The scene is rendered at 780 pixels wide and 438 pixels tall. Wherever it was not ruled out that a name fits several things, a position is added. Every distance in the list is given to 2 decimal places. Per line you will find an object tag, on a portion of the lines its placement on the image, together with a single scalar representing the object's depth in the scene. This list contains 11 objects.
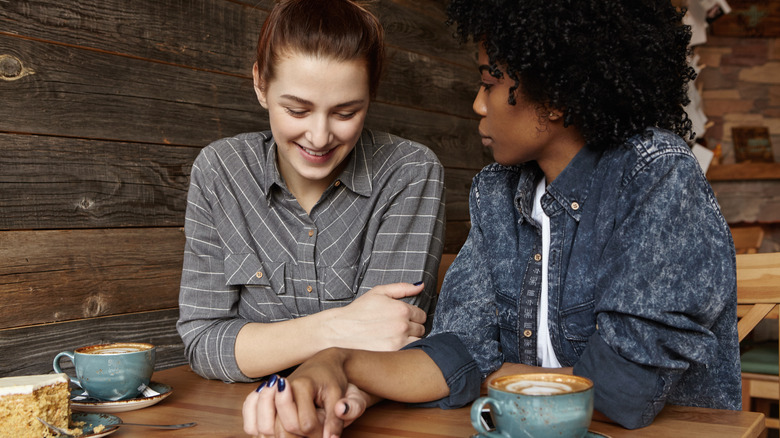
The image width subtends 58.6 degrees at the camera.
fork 0.83
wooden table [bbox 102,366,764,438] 0.85
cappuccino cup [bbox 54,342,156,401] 0.95
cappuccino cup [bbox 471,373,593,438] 0.69
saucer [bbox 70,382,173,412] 0.95
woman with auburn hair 1.18
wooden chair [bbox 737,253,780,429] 1.27
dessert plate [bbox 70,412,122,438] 0.84
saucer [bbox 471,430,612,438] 0.77
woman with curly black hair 0.90
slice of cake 0.83
